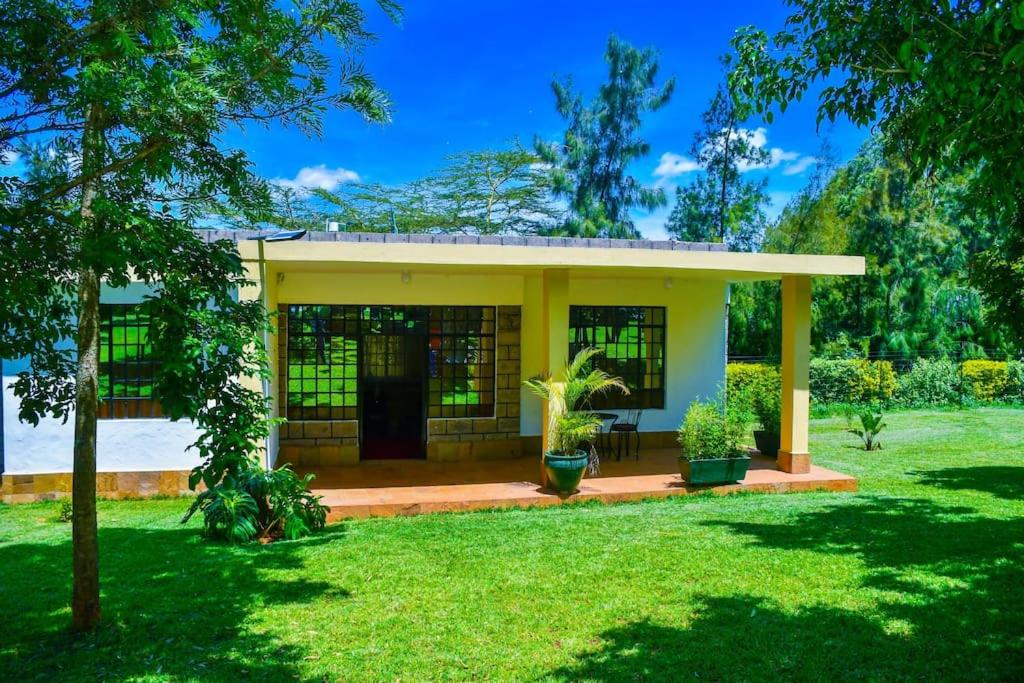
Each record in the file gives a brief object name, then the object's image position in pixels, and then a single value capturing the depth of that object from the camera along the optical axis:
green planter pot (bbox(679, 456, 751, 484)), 9.45
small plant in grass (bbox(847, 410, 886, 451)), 12.99
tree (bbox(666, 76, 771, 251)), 27.81
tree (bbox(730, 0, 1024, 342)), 3.40
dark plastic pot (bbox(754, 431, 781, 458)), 11.68
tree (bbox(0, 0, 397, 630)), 3.81
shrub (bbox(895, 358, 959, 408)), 19.22
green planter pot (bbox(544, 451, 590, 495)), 8.86
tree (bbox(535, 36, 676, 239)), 26.52
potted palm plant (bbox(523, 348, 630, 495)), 8.87
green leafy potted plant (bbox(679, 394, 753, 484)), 9.48
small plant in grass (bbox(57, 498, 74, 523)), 8.21
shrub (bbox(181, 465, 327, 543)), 7.28
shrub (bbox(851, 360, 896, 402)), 18.81
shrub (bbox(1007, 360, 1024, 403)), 19.62
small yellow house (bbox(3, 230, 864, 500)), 9.07
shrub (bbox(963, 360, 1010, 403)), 19.52
